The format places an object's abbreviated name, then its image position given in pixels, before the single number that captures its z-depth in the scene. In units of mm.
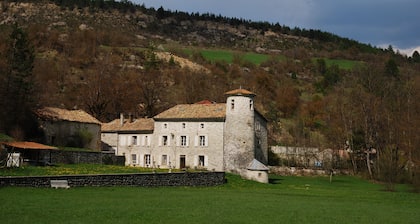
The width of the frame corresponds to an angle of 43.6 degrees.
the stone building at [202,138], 55969
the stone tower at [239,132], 55719
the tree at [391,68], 115769
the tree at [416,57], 163475
